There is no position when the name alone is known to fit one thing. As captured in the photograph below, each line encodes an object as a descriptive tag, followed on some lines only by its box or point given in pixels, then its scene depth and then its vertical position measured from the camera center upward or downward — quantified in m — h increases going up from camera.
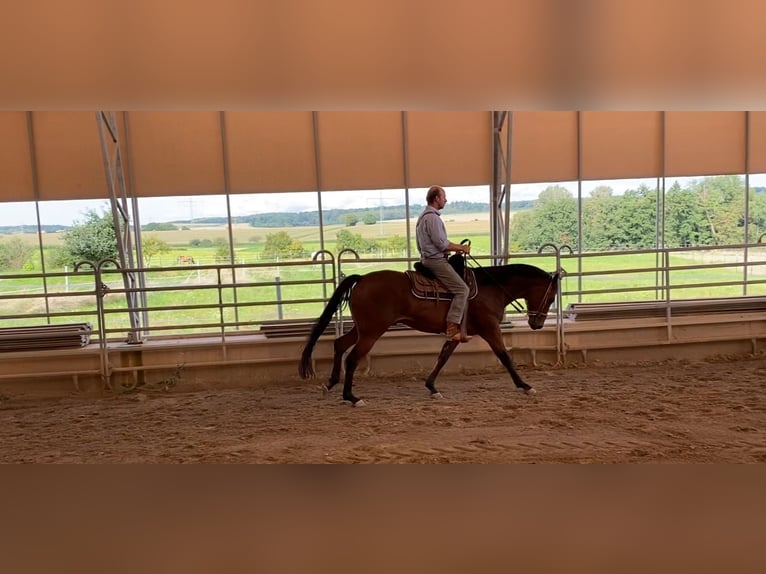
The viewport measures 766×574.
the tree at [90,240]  13.51 +0.36
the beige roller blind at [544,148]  11.13 +1.80
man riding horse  5.82 -0.14
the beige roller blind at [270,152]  10.70 +1.84
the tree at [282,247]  13.69 +0.02
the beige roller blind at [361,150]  10.80 +1.82
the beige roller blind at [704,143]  11.56 +1.84
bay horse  5.98 -0.72
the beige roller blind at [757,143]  11.65 +1.81
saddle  6.02 -0.42
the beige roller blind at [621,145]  11.36 +1.84
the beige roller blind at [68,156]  10.16 +1.79
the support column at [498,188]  9.16 +0.88
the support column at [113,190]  8.42 +1.00
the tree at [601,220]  14.66 +0.43
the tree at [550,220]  14.95 +0.48
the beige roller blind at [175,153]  10.37 +1.83
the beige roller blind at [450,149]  10.91 +1.81
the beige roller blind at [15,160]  10.02 +1.75
